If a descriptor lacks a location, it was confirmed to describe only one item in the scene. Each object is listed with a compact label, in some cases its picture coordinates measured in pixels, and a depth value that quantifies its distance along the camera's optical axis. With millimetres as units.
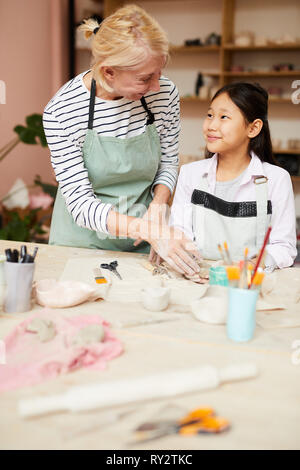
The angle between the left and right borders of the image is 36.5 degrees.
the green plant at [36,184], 3217
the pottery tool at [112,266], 1602
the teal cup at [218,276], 1432
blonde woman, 1533
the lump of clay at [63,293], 1306
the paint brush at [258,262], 1130
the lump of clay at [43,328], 1088
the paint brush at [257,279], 1134
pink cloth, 944
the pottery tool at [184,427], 780
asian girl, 1801
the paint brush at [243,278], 1099
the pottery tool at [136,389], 838
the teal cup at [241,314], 1100
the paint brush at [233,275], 1175
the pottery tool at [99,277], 1498
